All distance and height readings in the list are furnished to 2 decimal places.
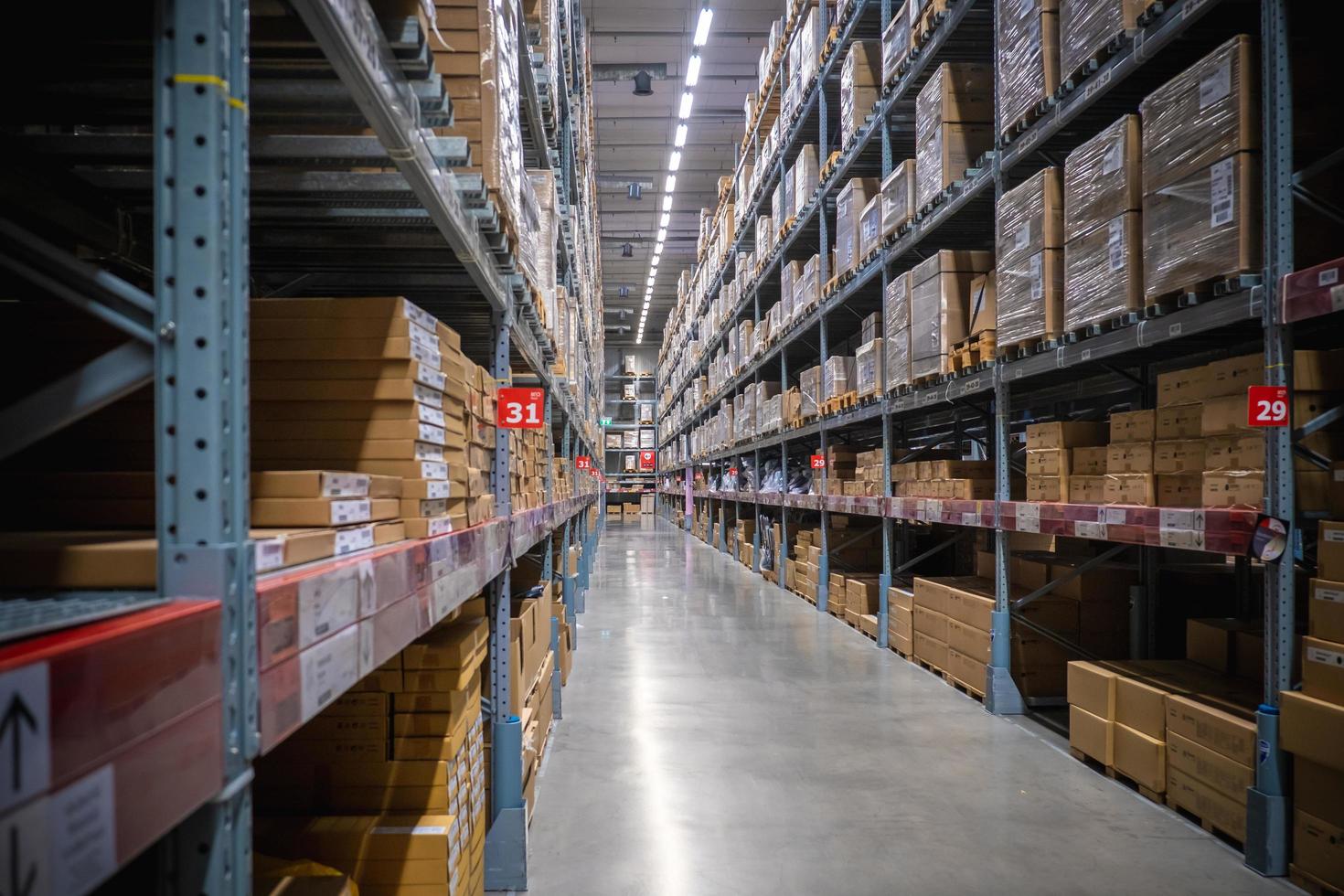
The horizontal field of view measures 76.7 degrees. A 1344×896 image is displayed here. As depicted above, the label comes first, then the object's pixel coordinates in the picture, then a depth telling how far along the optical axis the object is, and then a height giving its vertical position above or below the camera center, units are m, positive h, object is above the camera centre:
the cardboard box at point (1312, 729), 2.84 -0.93
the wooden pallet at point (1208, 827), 3.38 -1.53
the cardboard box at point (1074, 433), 4.77 +0.15
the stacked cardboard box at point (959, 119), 5.89 +2.38
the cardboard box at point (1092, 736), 4.13 -1.39
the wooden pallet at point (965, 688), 5.60 -1.55
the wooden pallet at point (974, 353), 5.39 +0.71
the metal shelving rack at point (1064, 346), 3.16 +0.61
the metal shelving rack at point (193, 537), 0.77 -0.08
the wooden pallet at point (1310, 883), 2.91 -1.48
